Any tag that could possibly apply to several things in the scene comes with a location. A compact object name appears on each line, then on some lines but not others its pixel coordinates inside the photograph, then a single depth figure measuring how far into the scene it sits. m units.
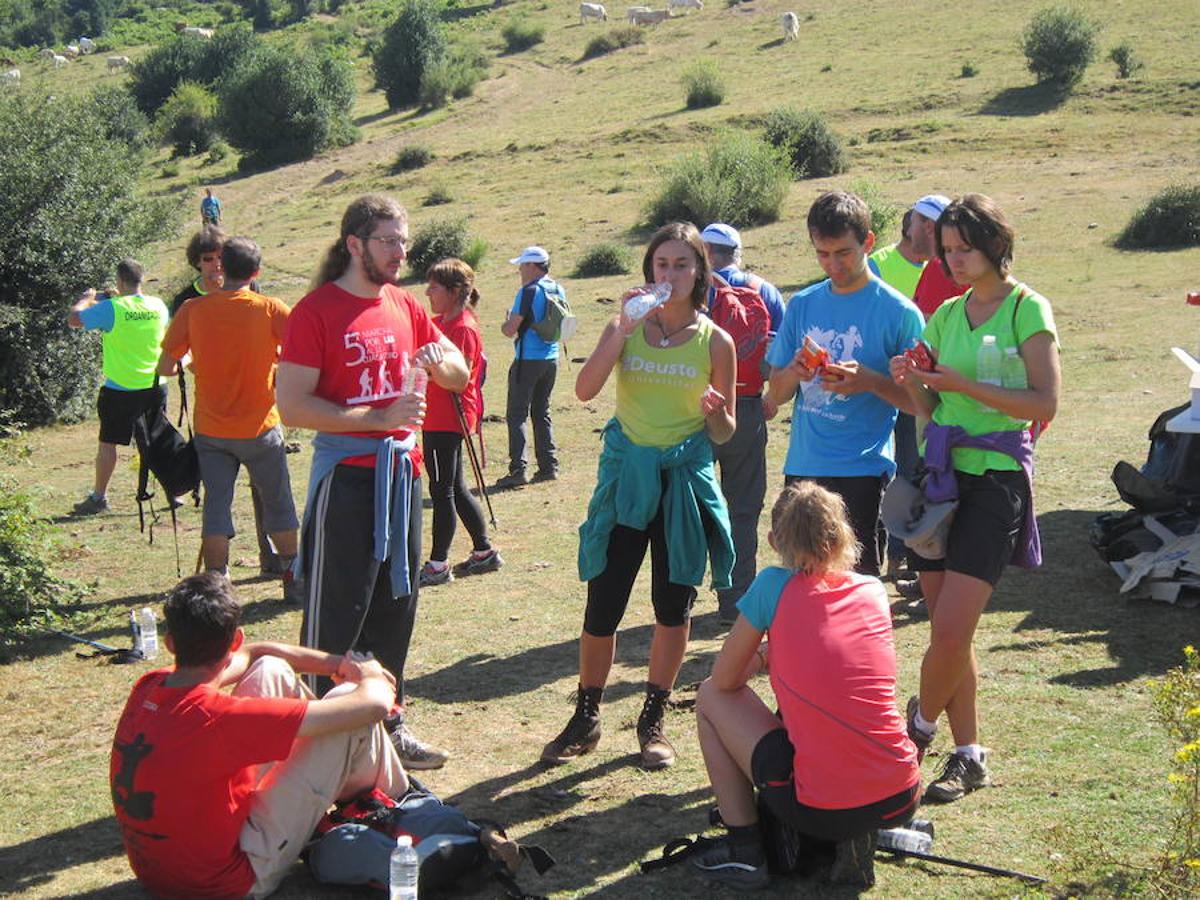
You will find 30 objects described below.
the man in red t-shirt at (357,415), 4.71
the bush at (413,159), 37.62
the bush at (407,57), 50.56
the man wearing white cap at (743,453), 6.91
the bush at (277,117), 43.06
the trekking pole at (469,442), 5.65
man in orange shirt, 7.03
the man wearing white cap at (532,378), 10.49
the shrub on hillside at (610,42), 53.62
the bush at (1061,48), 34.50
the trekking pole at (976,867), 4.05
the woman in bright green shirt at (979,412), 4.46
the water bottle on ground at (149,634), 6.77
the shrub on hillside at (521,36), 59.34
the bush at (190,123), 46.41
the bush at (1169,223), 19.50
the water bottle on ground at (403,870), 3.85
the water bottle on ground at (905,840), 4.21
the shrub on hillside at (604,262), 21.53
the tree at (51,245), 14.02
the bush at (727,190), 24.61
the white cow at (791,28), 49.28
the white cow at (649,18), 57.16
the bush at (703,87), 39.28
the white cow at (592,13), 61.03
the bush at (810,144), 28.95
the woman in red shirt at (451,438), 7.89
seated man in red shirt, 3.81
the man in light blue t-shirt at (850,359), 4.93
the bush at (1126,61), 34.16
